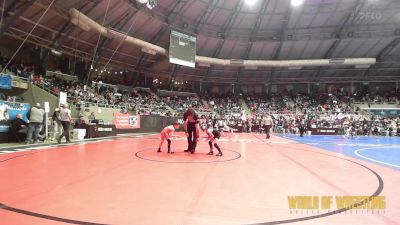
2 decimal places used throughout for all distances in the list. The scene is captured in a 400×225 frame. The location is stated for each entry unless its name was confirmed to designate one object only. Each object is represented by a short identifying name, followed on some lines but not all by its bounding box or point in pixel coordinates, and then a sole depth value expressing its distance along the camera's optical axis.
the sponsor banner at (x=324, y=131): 27.23
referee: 9.34
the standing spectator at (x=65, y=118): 11.75
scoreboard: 28.34
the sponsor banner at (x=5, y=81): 16.18
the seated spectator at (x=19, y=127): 11.64
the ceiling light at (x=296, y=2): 24.82
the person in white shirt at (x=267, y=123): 18.22
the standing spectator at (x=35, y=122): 11.11
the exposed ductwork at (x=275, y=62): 34.19
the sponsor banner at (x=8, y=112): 11.27
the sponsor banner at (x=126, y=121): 20.31
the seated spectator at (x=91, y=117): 17.68
